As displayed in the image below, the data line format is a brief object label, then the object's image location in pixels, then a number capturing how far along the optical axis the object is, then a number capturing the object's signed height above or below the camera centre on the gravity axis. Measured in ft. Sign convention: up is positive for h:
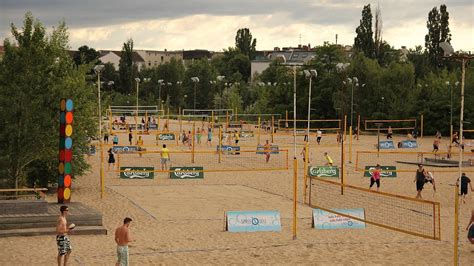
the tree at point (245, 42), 570.46 +51.05
